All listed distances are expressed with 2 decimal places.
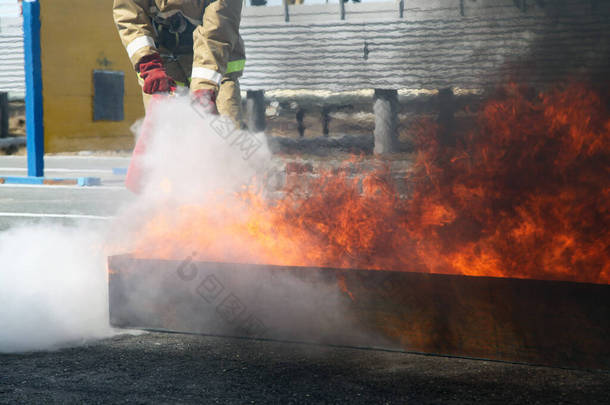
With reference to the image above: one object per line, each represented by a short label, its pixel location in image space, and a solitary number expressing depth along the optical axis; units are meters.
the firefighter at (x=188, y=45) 5.65
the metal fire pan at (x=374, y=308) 2.98
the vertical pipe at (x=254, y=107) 18.80
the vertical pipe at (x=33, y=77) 10.22
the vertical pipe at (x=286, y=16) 17.52
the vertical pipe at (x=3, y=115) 21.28
